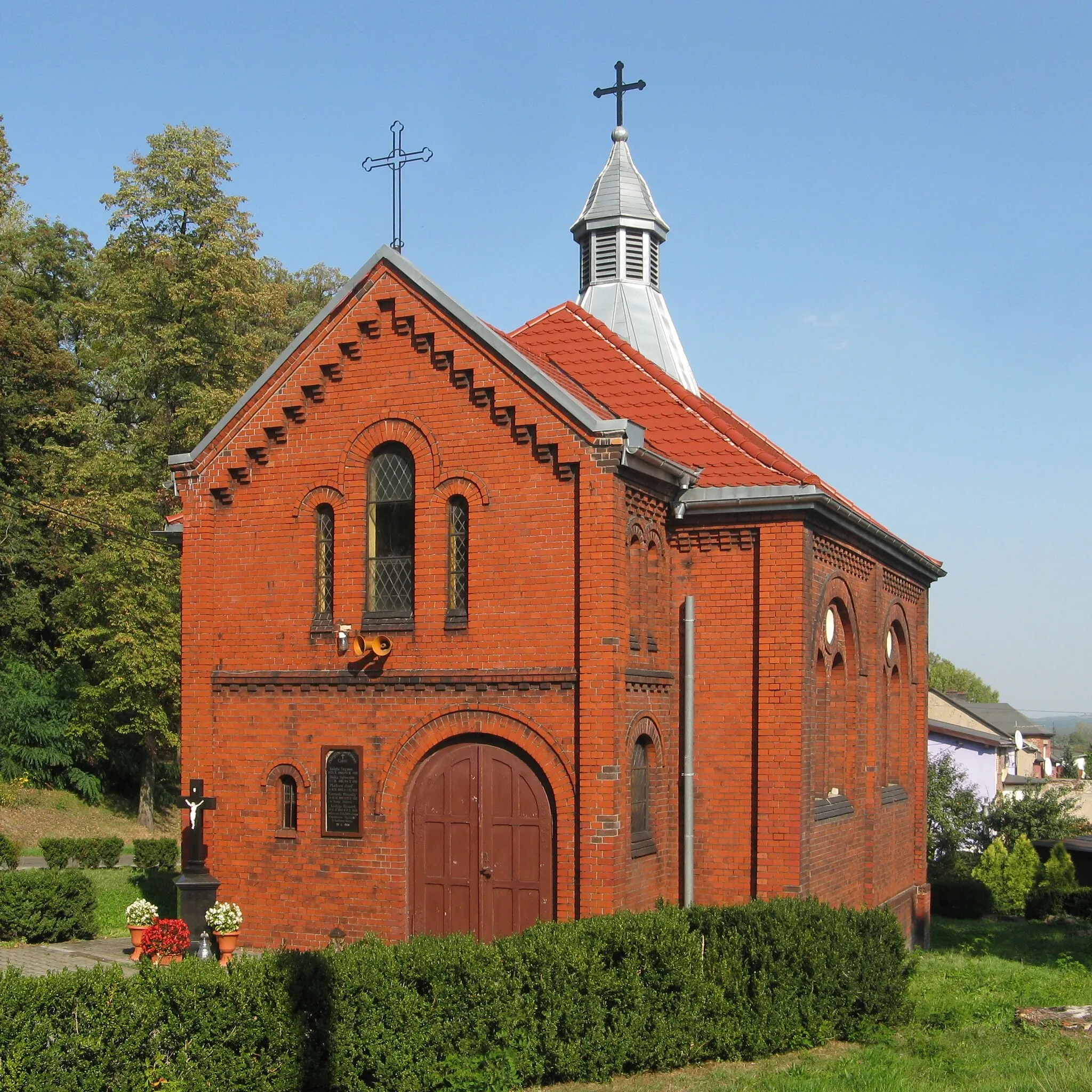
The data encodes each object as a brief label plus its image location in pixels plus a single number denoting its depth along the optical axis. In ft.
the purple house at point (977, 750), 174.70
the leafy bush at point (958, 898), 90.94
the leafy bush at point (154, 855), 83.20
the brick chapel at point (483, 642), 46.70
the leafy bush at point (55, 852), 80.43
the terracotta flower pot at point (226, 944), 48.06
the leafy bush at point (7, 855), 84.23
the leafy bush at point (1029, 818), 125.39
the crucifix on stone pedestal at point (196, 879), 49.52
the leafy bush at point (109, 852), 89.40
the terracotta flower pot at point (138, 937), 46.96
